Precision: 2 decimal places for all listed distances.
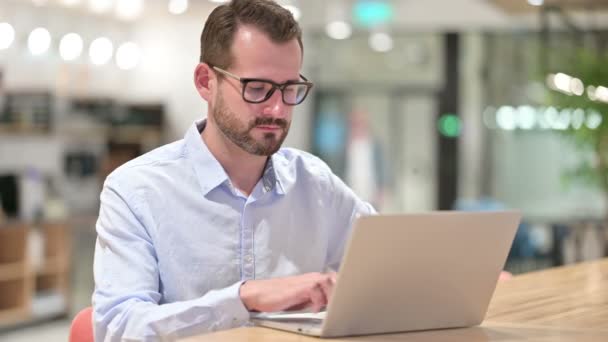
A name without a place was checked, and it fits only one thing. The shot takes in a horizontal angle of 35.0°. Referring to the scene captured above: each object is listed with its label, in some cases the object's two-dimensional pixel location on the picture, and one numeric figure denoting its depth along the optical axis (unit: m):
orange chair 1.94
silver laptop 1.52
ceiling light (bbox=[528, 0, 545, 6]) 6.35
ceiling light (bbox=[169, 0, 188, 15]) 7.58
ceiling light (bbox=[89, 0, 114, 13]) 9.87
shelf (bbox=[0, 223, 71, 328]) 7.58
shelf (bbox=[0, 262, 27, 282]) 7.45
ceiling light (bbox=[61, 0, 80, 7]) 9.57
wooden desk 1.63
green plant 6.95
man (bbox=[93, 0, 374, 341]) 1.90
